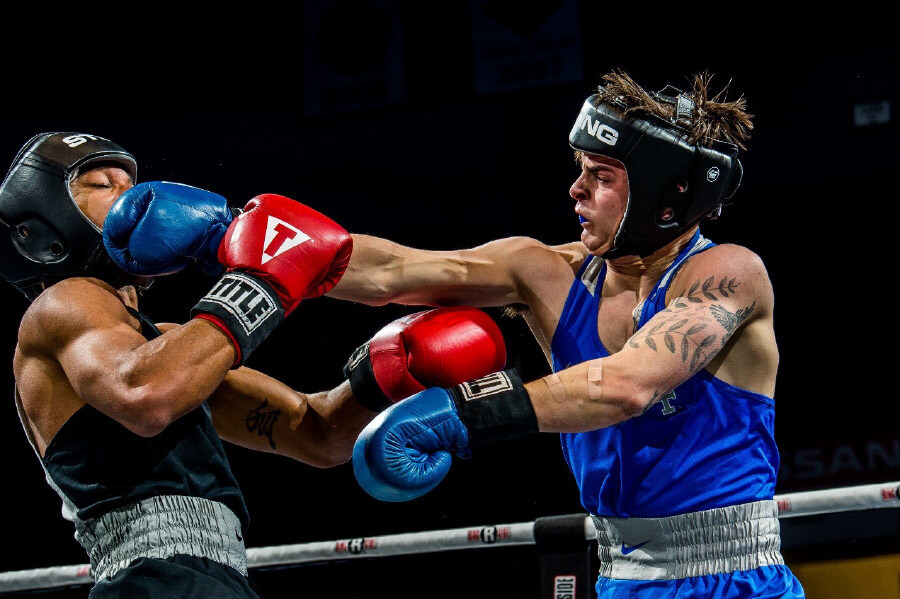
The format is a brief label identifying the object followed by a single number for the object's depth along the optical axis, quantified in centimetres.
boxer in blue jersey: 327
